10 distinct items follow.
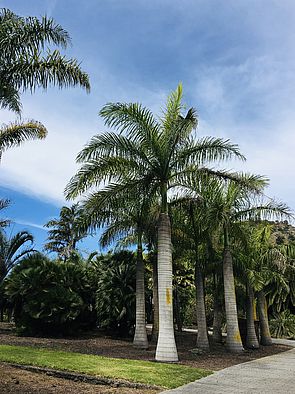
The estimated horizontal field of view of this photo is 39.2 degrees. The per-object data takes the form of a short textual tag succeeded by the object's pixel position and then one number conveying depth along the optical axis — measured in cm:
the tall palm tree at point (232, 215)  1611
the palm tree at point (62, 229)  3912
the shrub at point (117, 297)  1884
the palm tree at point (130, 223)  1472
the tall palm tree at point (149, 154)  1363
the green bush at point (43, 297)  1775
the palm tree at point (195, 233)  1611
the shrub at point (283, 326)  2864
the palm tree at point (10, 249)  2570
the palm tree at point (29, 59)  1009
